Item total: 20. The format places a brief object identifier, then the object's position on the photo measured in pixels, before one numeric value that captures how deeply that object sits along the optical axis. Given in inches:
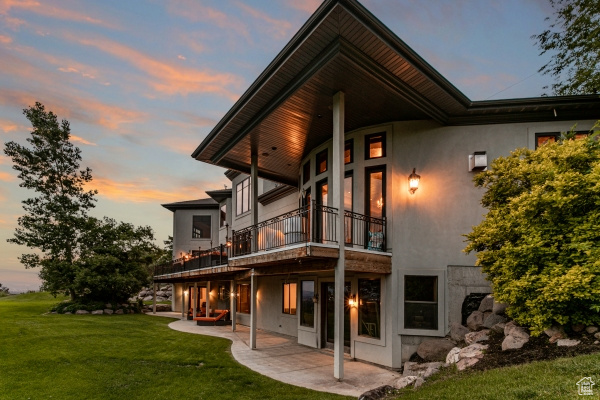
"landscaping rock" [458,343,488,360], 254.8
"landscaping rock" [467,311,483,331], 320.4
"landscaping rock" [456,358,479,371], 241.9
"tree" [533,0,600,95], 448.1
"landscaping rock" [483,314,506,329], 298.9
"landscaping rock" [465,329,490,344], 283.3
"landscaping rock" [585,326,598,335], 216.4
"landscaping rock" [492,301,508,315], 304.9
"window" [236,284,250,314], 784.6
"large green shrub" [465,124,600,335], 217.5
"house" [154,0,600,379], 305.0
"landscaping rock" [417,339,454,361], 325.7
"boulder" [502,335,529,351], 238.2
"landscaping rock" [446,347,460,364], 269.5
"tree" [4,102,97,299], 930.7
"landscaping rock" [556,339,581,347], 213.3
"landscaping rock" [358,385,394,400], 246.5
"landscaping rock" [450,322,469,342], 328.2
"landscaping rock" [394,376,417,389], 259.3
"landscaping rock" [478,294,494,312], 330.6
